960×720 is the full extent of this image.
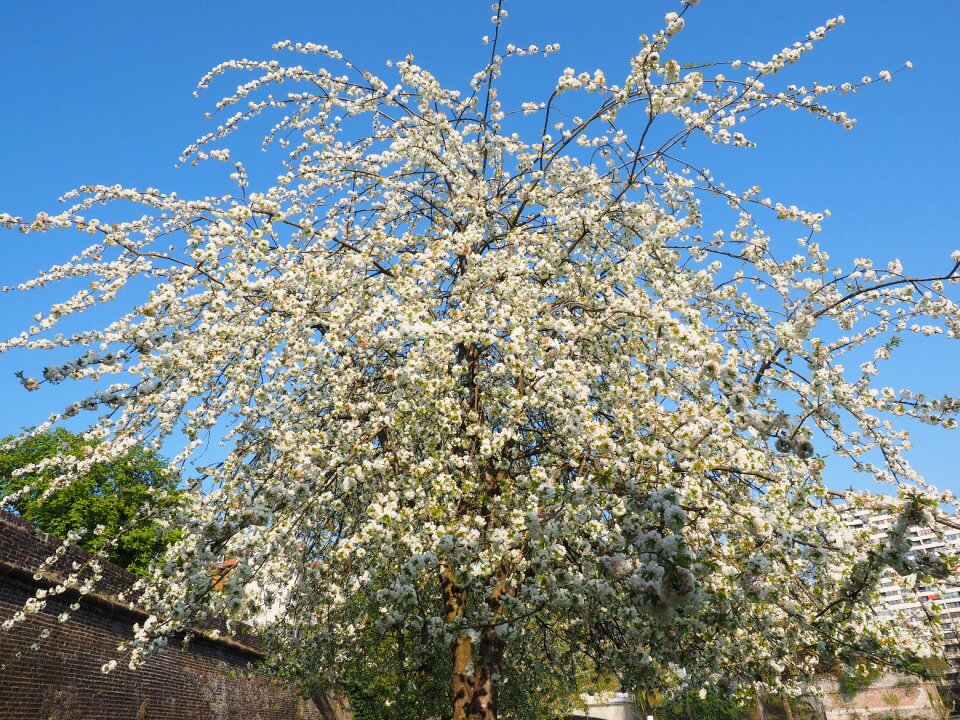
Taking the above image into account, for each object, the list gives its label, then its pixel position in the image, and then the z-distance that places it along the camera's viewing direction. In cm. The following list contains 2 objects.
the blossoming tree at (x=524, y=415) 489
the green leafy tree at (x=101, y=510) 2398
